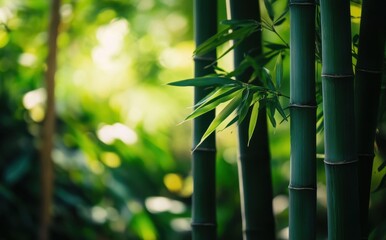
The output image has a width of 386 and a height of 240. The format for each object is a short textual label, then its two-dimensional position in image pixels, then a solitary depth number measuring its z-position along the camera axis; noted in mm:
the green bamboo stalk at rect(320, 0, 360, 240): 3389
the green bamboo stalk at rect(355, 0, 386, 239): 3529
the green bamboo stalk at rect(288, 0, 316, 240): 3461
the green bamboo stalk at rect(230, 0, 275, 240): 3899
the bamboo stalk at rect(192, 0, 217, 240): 3848
